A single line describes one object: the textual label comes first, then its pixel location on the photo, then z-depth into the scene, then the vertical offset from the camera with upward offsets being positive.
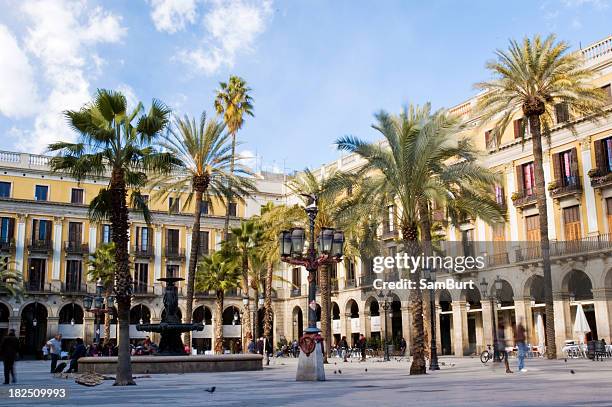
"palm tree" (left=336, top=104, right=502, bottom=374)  21.41 +5.04
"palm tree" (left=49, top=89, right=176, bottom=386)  17.44 +4.58
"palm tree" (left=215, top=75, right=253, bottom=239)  47.44 +15.35
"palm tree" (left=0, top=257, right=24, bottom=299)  48.86 +3.68
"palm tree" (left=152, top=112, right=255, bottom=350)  33.22 +8.20
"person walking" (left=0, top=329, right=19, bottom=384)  17.38 -0.59
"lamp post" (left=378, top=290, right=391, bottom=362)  36.72 +0.75
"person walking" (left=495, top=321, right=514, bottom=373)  20.65 -0.84
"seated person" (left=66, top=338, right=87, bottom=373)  24.11 -1.00
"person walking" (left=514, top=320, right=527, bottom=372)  20.39 -0.84
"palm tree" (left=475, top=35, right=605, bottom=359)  29.75 +10.09
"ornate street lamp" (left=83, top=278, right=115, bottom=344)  35.91 +1.23
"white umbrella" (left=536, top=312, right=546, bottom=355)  34.62 -1.02
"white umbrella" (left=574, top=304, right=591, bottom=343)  29.80 -0.42
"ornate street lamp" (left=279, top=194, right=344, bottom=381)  17.80 +1.75
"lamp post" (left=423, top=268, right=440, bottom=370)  24.84 +0.13
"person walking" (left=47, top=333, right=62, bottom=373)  25.05 -0.83
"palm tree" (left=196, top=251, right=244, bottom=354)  45.62 +3.35
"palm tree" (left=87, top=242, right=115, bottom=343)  50.19 +4.34
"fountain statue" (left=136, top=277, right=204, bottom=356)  25.85 -0.13
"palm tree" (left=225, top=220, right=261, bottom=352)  42.28 +4.97
